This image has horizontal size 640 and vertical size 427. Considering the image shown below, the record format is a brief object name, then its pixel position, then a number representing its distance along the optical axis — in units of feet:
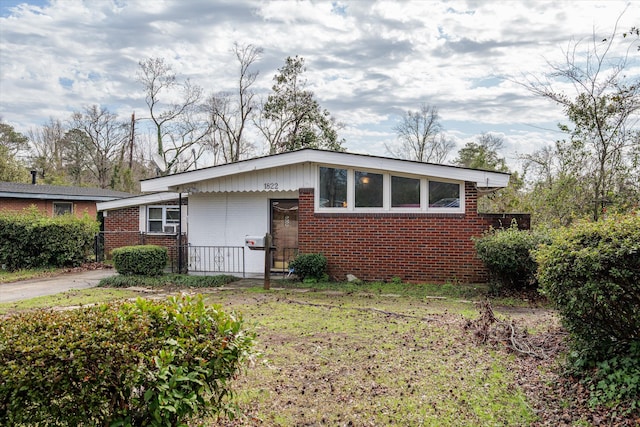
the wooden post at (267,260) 33.71
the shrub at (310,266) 36.14
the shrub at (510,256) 28.09
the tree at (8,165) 82.38
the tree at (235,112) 107.65
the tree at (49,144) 115.44
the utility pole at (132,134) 116.47
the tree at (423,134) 108.22
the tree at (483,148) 94.79
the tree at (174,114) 109.81
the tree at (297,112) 91.45
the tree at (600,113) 35.88
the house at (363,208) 34.78
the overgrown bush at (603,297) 12.28
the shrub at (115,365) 7.78
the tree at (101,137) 116.67
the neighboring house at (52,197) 60.64
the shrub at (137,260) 38.52
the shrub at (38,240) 45.83
